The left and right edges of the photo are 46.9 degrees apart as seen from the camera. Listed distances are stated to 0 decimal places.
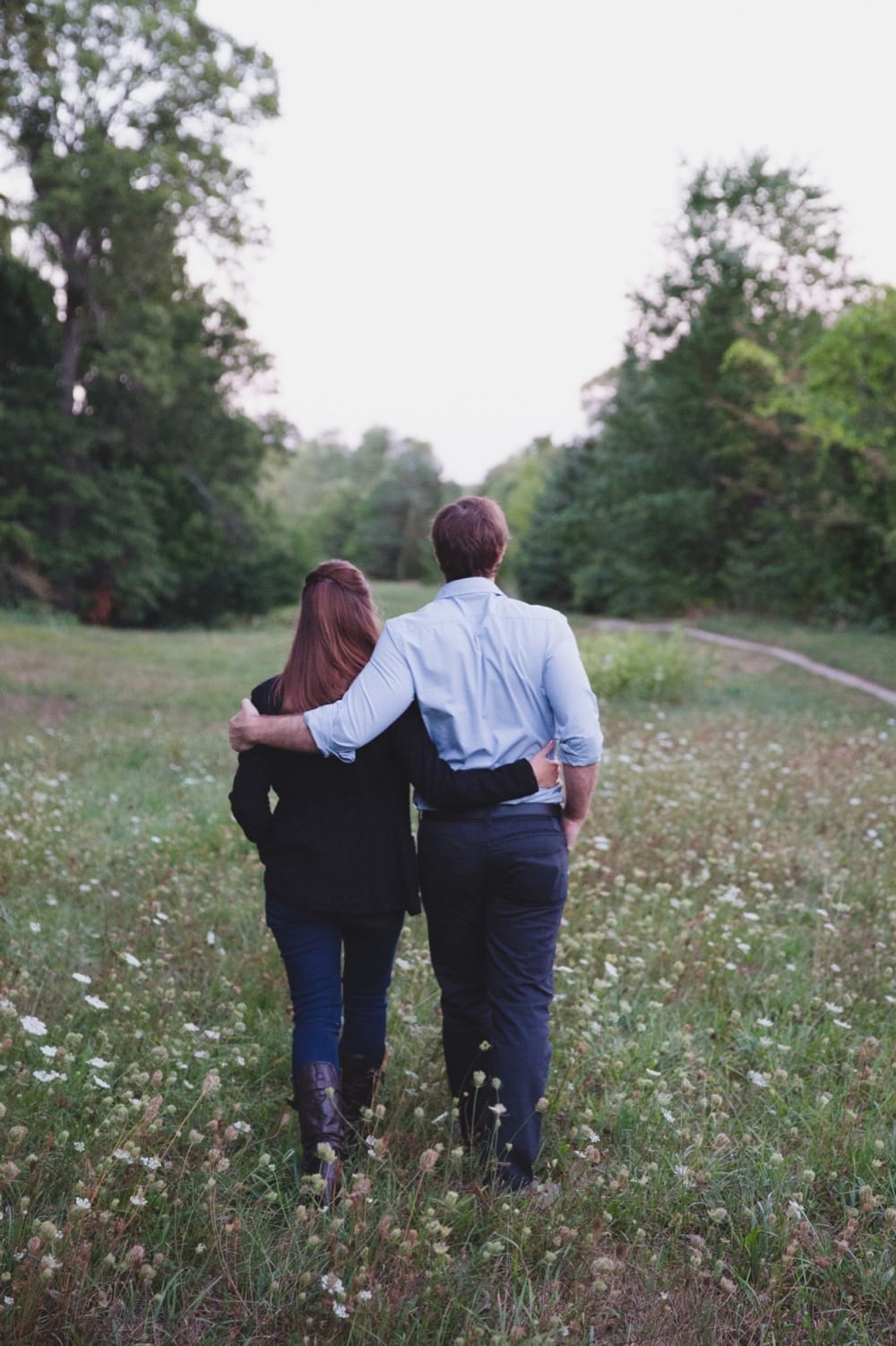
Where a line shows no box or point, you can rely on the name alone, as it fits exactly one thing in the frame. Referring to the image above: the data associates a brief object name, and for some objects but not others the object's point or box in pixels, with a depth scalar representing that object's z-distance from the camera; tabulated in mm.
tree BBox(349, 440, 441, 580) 85625
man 3307
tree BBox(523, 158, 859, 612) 36594
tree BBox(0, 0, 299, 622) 29906
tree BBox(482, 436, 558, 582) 59281
